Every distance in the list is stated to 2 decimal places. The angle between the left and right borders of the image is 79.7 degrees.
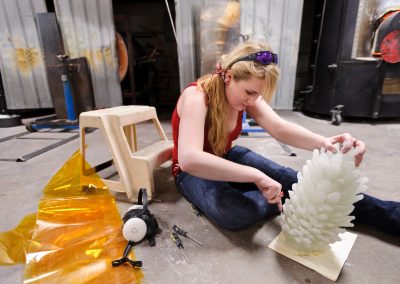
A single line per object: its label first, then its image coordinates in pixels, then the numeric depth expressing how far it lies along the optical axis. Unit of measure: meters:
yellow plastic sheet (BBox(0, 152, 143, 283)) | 0.75
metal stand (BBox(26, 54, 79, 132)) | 2.60
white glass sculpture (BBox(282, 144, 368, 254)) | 0.68
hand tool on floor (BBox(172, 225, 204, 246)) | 0.93
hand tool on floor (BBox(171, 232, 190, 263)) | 0.88
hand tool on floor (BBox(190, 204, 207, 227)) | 1.07
